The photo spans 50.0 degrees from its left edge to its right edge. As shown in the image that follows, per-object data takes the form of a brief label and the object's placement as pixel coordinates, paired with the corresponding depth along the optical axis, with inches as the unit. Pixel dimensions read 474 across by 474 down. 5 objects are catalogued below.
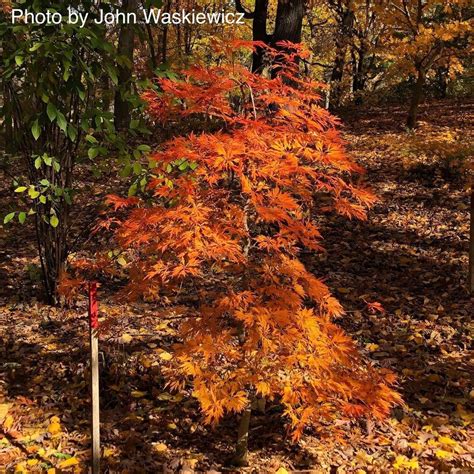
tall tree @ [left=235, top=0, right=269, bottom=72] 324.8
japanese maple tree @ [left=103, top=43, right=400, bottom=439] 108.7
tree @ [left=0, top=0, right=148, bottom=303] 132.3
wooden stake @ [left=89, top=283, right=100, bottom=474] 116.2
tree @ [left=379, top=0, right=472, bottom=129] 379.6
